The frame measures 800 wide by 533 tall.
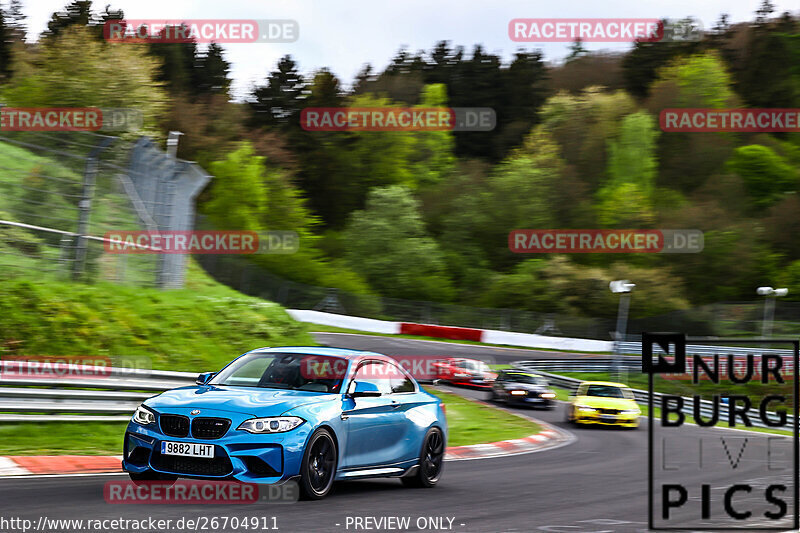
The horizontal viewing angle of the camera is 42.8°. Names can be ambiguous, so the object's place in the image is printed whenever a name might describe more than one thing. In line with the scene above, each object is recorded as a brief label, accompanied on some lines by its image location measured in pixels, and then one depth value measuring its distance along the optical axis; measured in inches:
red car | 1309.1
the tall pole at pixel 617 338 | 1493.6
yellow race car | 965.8
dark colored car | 1127.6
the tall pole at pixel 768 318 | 1799.5
